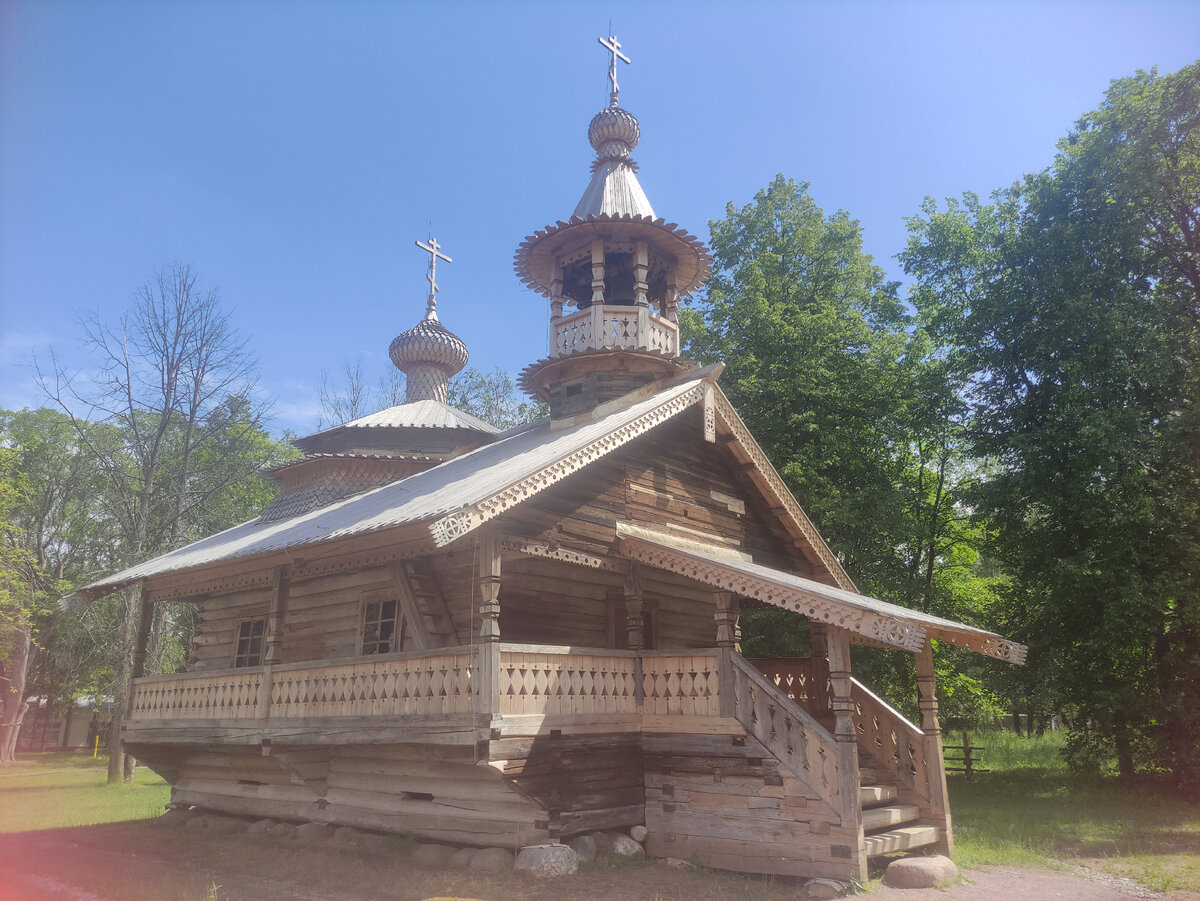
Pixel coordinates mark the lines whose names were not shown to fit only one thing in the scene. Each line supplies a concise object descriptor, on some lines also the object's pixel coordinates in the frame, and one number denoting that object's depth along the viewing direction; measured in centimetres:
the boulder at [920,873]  1008
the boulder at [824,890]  966
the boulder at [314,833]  1360
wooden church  1066
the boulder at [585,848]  1120
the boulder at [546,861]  1041
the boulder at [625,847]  1159
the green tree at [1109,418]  1883
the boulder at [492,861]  1071
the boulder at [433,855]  1142
